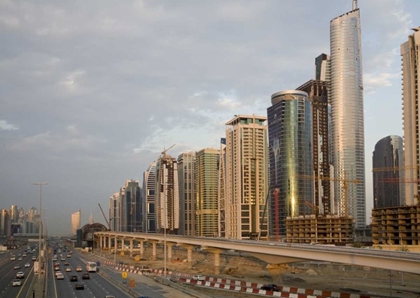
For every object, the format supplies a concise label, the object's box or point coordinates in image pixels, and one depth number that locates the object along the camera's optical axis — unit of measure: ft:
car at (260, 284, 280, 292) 223.26
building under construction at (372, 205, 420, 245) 438.40
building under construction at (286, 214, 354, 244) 609.42
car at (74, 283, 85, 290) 227.61
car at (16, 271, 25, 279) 288.69
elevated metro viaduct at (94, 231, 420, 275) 165.27
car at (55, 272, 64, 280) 283.79
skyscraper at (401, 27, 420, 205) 587.27
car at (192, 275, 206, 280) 281.95
